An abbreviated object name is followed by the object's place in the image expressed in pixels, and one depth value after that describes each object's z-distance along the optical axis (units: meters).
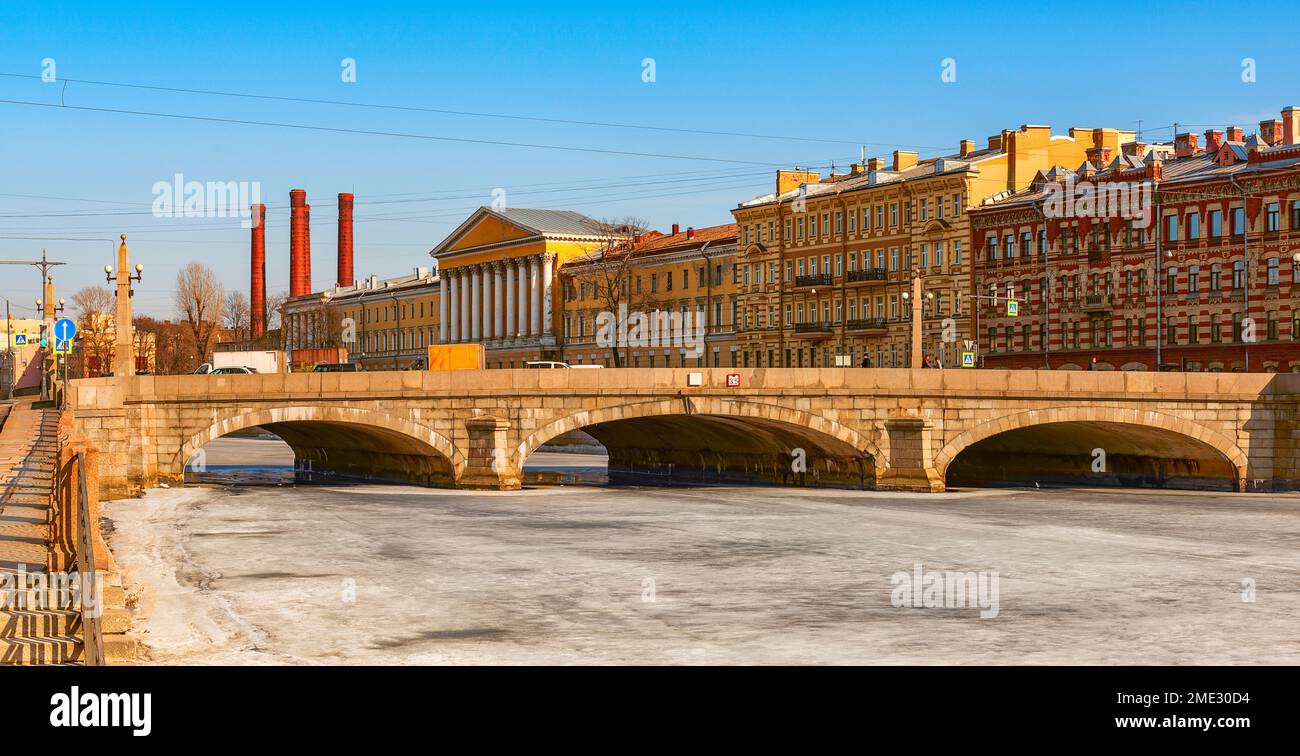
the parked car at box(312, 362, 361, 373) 89.24
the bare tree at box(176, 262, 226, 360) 126.03
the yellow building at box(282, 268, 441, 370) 148.00
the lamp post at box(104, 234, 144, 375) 45.56
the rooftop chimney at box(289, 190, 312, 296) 138.50
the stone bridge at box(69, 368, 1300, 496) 50.72
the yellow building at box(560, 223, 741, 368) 107.31
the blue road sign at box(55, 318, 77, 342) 52.69
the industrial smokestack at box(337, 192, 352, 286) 136.26
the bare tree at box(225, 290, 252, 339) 148.88
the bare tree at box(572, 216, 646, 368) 108.25
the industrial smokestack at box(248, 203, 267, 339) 136.75
